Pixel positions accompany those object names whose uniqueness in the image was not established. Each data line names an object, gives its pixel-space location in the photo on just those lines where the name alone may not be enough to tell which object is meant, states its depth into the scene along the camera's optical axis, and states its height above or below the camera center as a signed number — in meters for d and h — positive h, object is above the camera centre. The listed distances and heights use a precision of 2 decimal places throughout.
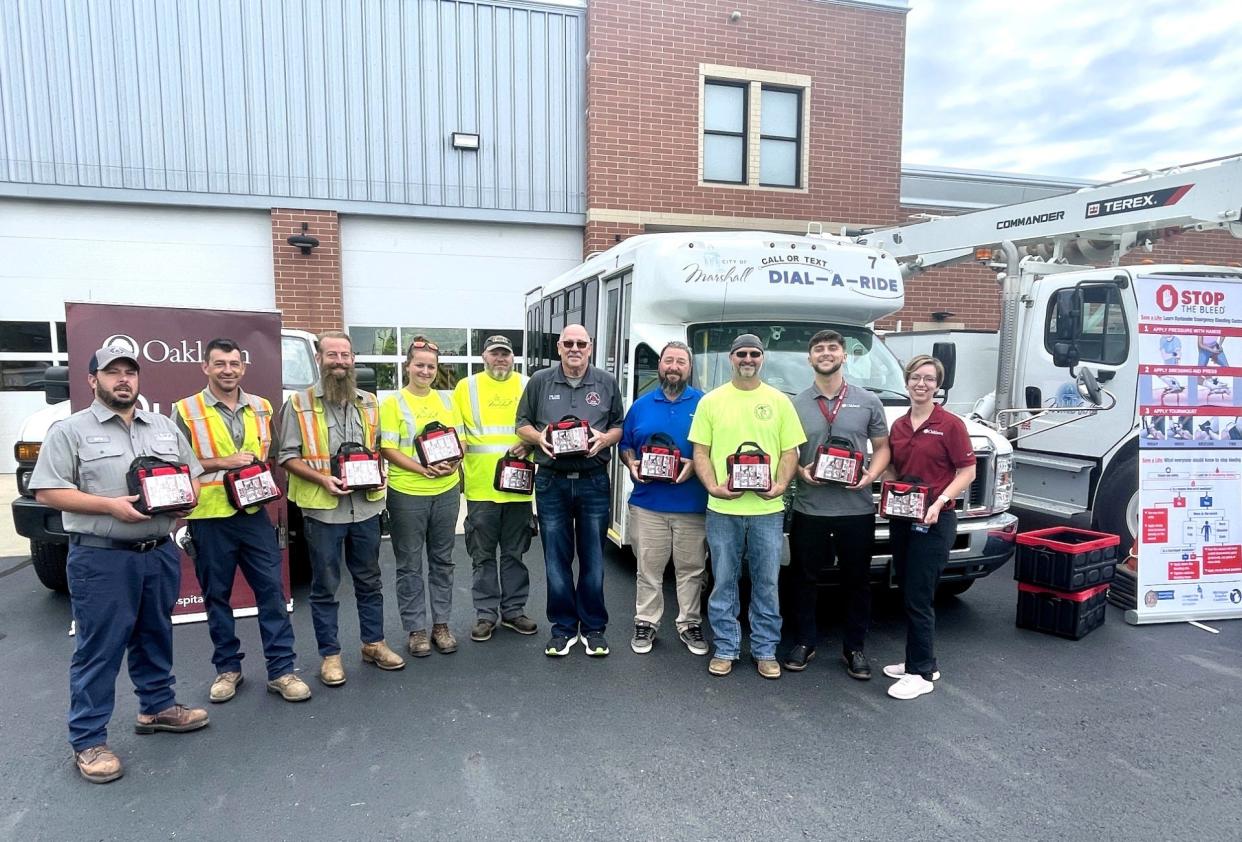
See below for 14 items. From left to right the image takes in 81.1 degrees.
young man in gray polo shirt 4.14 -0.90
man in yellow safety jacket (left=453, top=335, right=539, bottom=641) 4.59 -0.90
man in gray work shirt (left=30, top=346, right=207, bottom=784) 3.09 -0.84
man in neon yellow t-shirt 4.12 -0.87
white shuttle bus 5.10 +0.26
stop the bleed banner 5.19 -0.73
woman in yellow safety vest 4.30 -0.94
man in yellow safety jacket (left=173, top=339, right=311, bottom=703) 3.77 -0.99
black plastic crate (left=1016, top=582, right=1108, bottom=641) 4.76 -1.76
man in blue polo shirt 4.39 -1.01
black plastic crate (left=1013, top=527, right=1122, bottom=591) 4.72 -1.41
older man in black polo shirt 4.48 -0.90
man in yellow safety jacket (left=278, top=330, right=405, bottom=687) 3.96 -0.81
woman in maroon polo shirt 4.04 -0.94
